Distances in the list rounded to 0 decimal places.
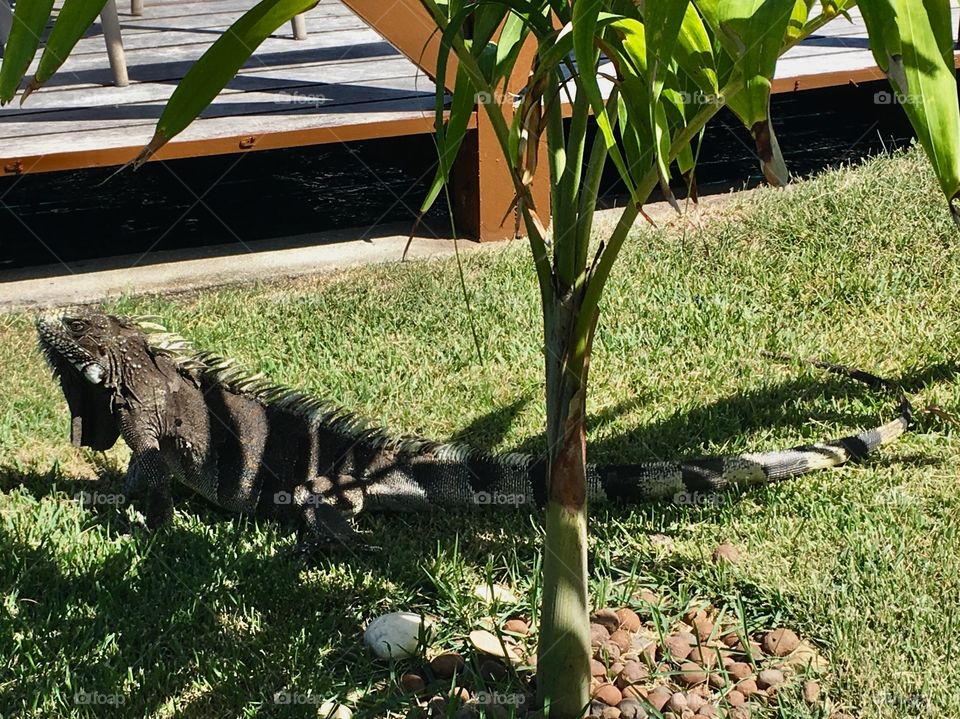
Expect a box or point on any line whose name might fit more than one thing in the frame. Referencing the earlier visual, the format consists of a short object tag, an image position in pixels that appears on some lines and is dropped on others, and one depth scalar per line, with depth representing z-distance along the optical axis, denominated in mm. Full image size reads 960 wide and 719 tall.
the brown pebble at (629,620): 2967
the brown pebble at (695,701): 2645
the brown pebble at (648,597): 3090
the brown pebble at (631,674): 2740
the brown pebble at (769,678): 2736
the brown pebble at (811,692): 2676
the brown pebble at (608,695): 2678
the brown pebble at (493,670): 2796
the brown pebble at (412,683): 2785
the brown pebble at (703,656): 2814
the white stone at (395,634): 2900
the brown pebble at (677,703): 2629
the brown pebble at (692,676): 2756
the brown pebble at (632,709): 2613
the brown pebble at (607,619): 2973
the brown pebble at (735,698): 2682
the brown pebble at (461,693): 2625
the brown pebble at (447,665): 2832
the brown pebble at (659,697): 2654
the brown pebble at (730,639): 2922
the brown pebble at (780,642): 2865
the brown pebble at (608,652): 2818
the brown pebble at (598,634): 2895
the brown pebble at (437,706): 2676
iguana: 3621
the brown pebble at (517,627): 2980
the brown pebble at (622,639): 2883
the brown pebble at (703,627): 2934
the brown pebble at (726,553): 3246
